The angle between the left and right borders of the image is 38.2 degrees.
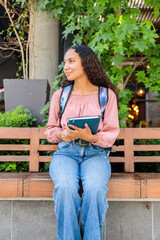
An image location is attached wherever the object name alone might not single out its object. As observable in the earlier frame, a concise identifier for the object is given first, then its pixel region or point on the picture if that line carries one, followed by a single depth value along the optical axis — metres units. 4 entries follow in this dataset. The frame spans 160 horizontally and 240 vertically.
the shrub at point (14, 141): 2.41
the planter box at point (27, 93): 3.28
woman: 1.49
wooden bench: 1.87
